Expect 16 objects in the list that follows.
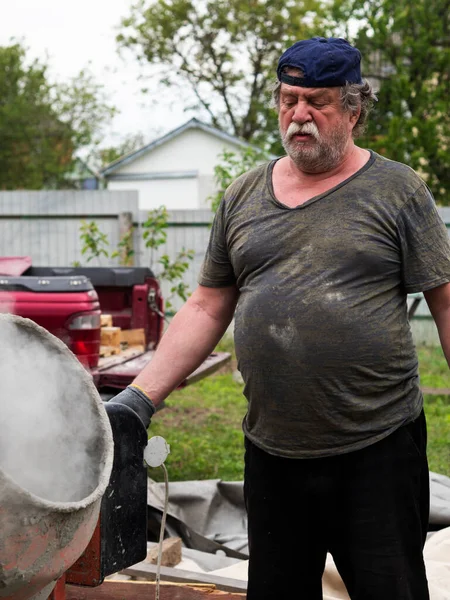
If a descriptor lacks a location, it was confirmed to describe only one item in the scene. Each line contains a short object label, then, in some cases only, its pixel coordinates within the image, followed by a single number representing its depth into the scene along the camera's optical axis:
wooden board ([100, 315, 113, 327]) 5.95
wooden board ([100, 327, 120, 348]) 5.74
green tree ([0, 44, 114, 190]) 25.05
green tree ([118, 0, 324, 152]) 29.88
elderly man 2.18
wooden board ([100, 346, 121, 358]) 5.43
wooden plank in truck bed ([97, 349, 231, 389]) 4.82
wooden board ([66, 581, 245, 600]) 2.81
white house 26.83
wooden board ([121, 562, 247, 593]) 3.06
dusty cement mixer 1.57
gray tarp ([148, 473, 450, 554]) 4.02
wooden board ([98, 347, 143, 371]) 5.05
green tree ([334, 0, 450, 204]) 12.16
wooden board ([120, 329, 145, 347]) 6.00
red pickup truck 4.83
